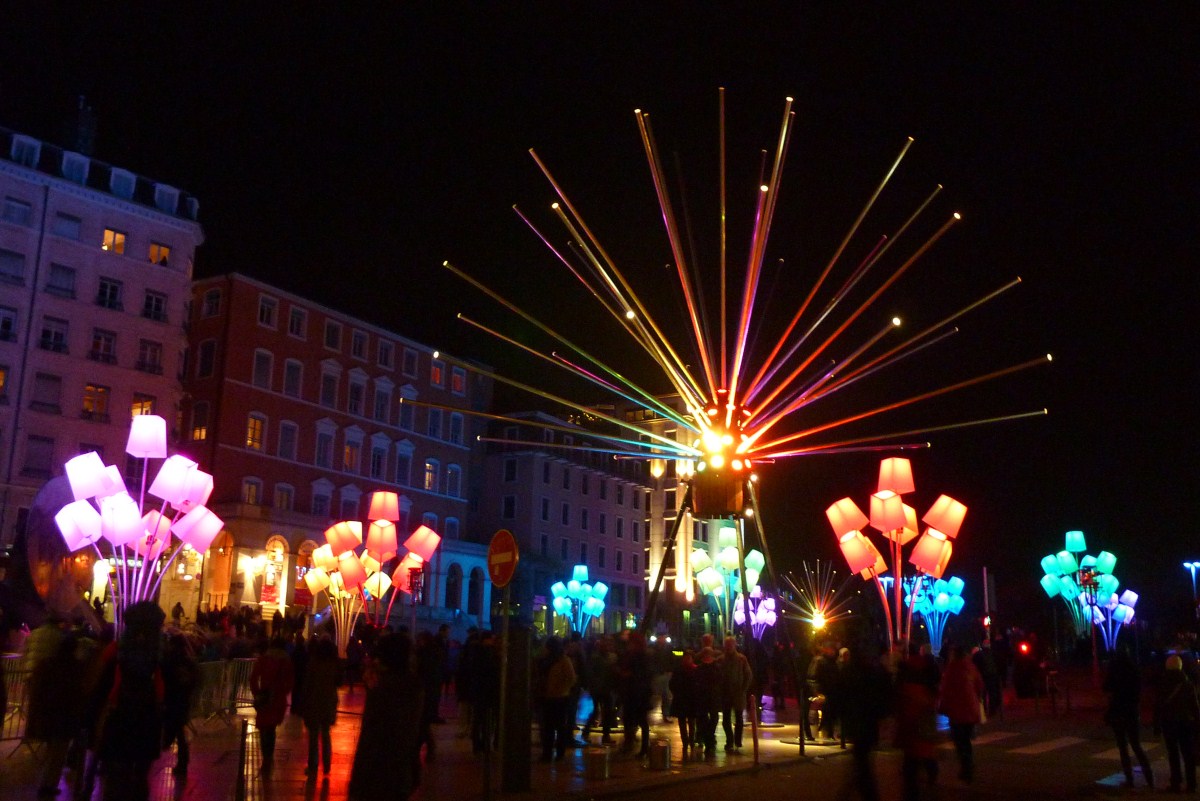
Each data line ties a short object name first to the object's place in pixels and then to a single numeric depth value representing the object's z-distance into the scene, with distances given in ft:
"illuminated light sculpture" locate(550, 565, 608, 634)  157.07
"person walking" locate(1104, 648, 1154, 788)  42.50
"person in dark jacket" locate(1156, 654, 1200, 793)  41.45
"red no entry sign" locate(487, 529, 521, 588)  36.52
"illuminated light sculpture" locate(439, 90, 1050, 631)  53.36
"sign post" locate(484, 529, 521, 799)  36.52
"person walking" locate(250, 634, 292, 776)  41.14
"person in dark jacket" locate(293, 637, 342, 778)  38.78
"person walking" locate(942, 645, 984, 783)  43.01
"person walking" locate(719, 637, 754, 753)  54.06
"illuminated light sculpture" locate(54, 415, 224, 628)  67.51
